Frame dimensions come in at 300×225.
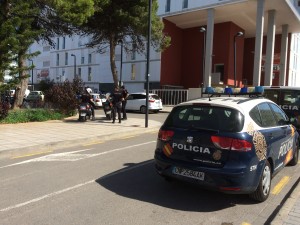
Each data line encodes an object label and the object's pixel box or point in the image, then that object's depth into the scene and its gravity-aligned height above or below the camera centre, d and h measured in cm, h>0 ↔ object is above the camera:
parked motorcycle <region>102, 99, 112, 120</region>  1377 -82
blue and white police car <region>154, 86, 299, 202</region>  396 -78
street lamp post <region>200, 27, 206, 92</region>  3192 +507
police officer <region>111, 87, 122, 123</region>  1329 -38
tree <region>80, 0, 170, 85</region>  2119 +570
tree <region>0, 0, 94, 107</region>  1103 +288
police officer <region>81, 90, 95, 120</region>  1323 -31
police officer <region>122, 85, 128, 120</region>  1396 -28
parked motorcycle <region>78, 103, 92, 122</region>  1285 -92
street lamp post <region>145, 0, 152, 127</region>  1189 +138
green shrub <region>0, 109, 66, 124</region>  1152 -116
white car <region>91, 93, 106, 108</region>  2363 -62
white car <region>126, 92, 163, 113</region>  2083 -71
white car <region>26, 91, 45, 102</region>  2881 -45
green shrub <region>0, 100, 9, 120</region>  1102 -81
